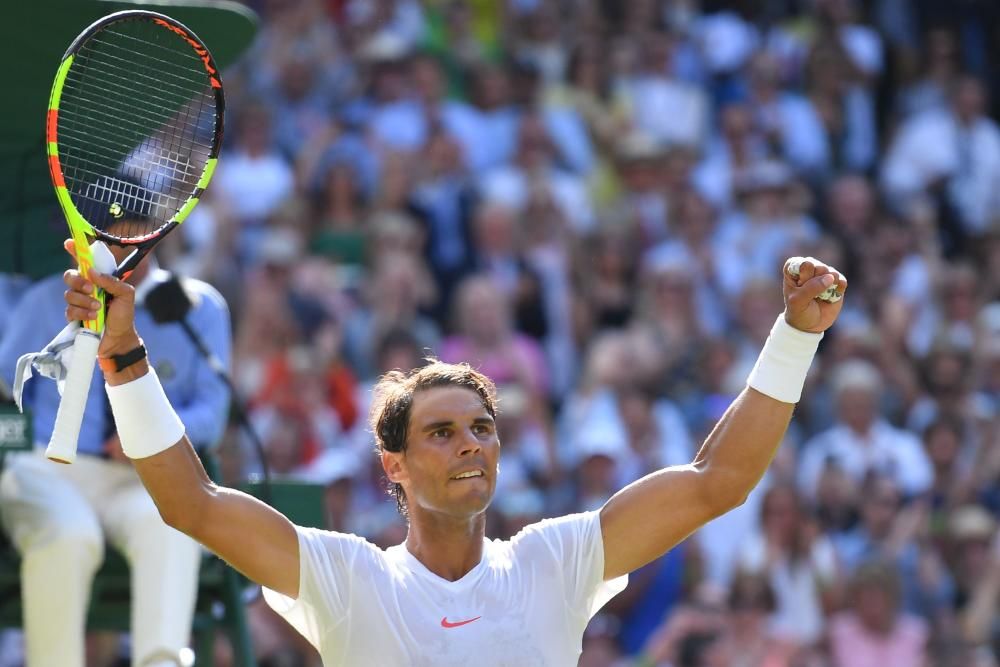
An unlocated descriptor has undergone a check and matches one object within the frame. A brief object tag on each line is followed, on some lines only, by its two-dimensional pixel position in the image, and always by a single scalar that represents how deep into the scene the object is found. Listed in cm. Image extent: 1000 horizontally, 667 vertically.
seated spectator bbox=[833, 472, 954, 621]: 1842
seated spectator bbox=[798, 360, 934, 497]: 1909
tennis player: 787
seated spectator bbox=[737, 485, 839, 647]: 1775
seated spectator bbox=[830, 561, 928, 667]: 1753
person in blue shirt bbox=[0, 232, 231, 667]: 1071
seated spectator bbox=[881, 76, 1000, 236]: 2355
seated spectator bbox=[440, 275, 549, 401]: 1911
